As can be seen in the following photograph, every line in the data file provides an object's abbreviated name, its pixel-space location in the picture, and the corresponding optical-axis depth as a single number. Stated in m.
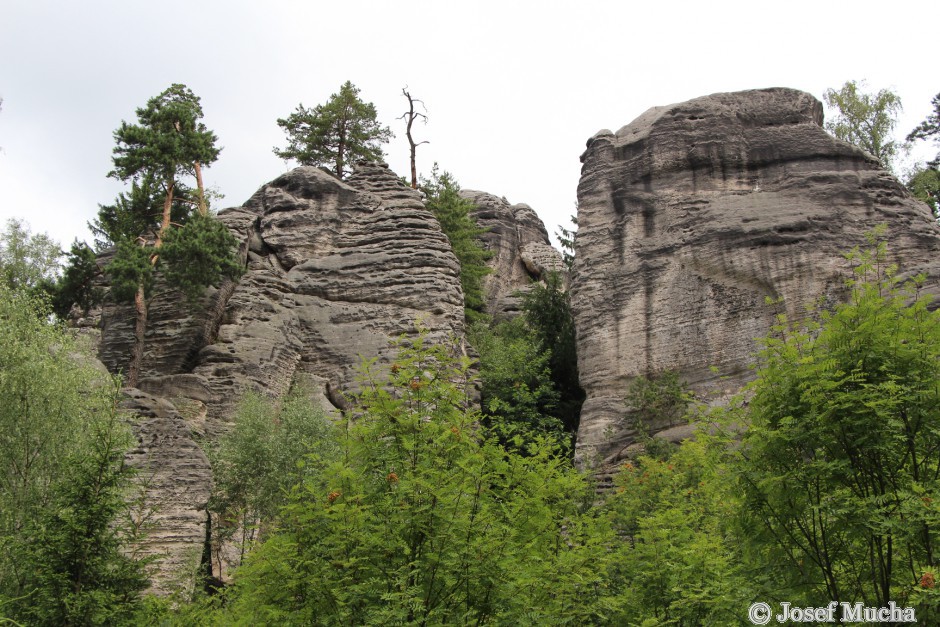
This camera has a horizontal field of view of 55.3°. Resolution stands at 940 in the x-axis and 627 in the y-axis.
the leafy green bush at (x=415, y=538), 9.88
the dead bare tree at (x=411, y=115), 49.69
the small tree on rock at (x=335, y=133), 48.34
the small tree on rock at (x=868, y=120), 51.19
